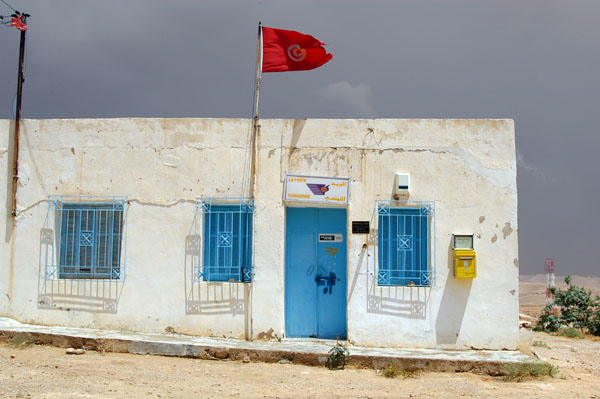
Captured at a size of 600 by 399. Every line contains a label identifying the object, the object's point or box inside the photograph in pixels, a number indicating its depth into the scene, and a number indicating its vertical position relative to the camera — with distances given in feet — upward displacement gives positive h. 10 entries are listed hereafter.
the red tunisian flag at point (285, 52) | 31.07 +10.67
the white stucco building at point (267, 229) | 28.84 +1.05
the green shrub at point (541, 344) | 35.14 -5.75
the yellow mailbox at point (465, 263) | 28.07 -0.57
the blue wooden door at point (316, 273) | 29.99 -1.21
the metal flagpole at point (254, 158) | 29.04 +4.67
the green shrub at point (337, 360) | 25.89 -4.95
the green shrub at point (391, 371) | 25.04 -5.30
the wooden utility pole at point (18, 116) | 30.37 +6.98
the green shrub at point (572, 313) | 45.62 -4.88
